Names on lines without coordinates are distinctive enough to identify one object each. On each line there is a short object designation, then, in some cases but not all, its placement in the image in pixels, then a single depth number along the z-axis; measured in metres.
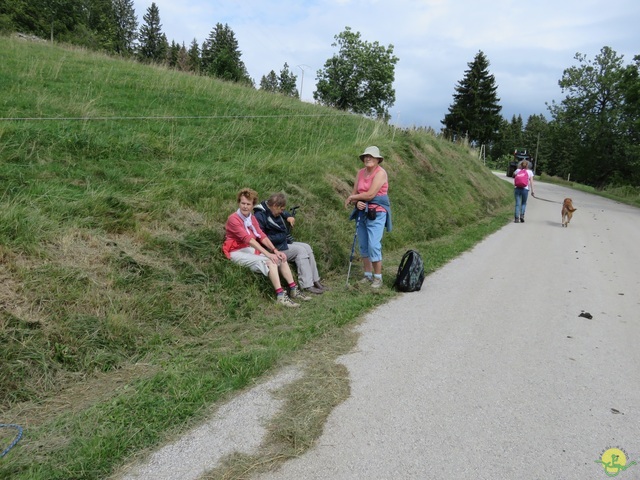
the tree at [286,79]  70.12
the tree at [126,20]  85.98
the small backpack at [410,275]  6.34
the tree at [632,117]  24.97
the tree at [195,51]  65.70
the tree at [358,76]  53.56
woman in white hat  6.39
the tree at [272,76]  89.45
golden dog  13.05
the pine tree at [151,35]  81.81
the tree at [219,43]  71.14
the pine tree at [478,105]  54.74
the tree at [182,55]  54.90
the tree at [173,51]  68.12
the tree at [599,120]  42.47
